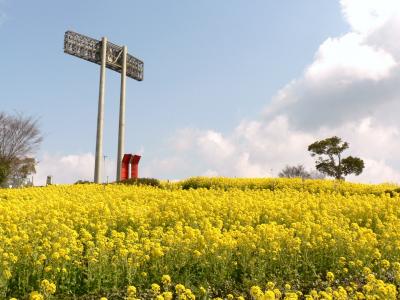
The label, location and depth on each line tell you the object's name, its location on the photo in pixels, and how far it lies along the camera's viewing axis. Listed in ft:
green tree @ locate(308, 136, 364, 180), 140.56
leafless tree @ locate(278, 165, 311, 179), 167.73
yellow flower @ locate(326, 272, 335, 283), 19.93
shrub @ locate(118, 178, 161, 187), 77.87
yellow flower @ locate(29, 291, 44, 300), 15.62
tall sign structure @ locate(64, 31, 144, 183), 101.86
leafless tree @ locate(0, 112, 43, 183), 123.65
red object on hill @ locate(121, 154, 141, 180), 103.67
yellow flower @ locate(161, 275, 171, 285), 17.47
